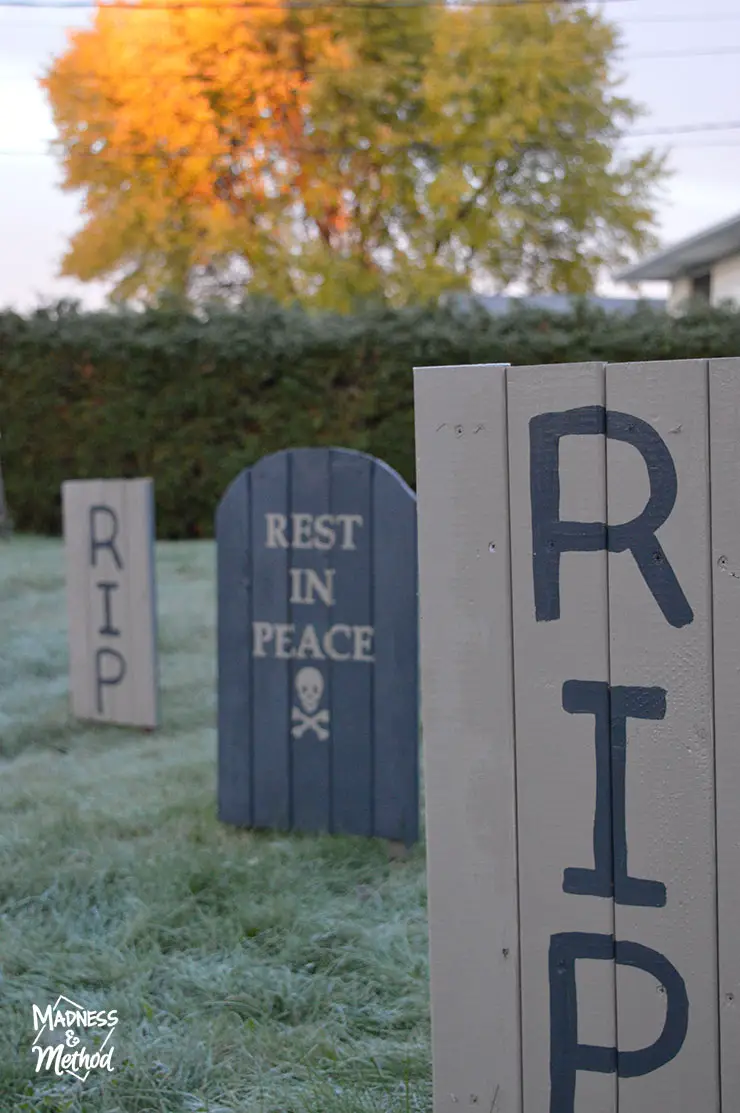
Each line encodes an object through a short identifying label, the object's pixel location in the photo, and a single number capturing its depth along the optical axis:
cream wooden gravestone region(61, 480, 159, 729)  4.62
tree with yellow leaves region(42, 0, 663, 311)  19.02
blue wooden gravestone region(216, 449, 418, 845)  3.20
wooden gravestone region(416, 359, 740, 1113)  1.45
